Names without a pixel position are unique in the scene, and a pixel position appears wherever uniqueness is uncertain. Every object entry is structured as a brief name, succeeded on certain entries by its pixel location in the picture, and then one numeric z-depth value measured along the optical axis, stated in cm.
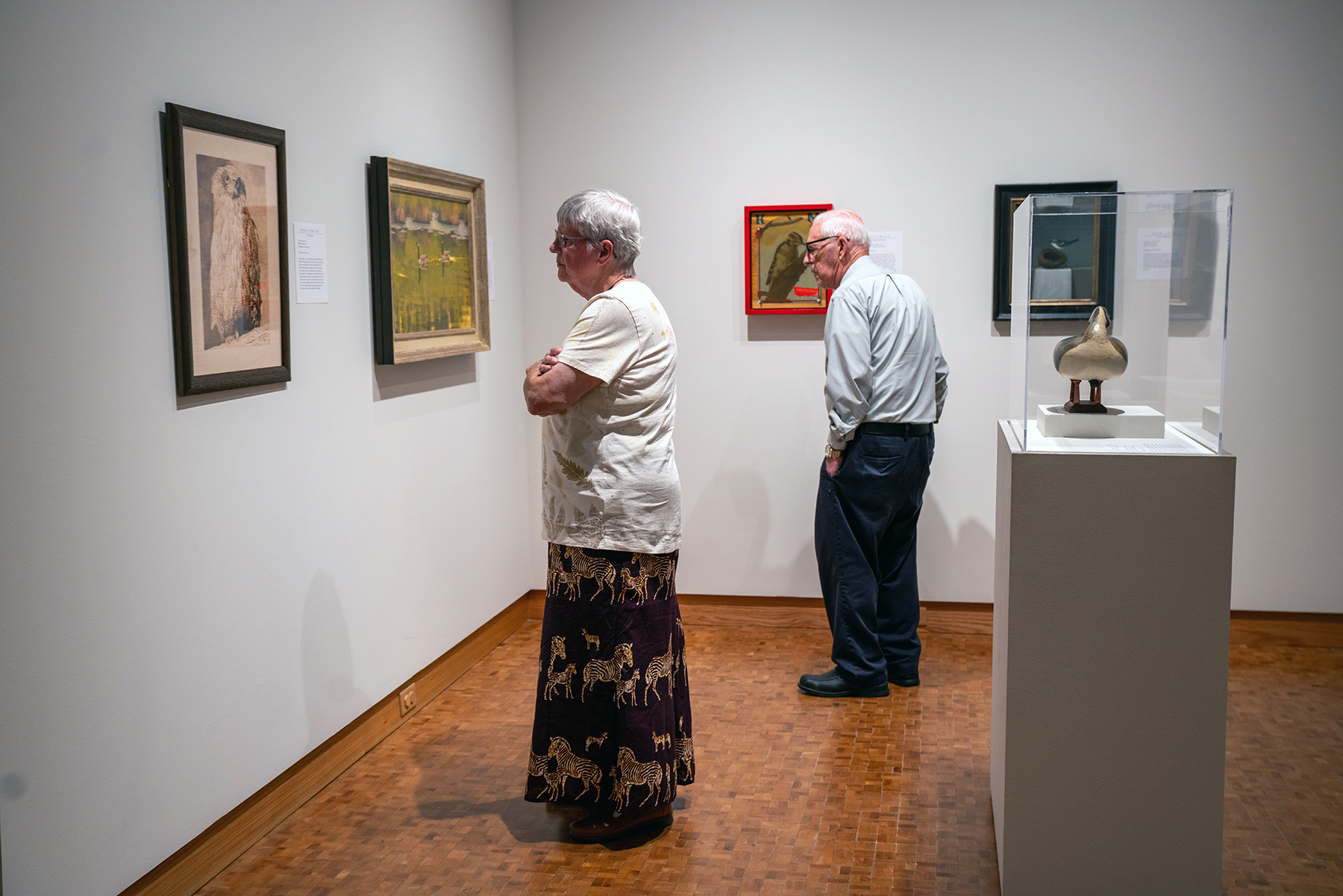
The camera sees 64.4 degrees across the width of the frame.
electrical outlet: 382
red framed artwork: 476
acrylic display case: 226
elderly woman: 280
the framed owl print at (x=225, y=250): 260
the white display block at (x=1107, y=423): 240
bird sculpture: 238
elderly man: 385
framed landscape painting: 360
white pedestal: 229
